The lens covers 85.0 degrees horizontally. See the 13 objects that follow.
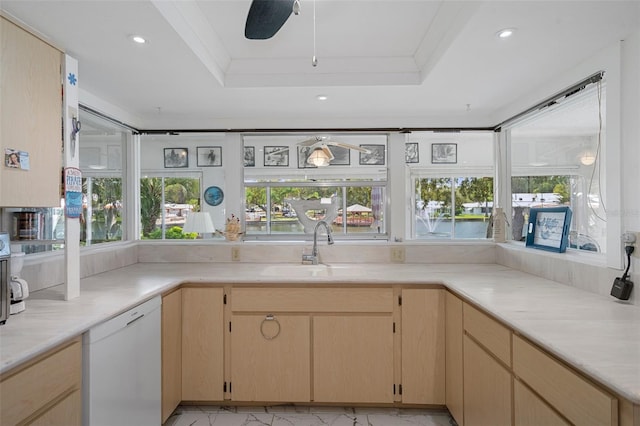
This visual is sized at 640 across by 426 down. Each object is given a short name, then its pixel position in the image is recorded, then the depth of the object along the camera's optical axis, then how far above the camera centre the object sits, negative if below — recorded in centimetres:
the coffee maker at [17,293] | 144 -34
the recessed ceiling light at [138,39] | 157 +79
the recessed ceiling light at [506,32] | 150 +78
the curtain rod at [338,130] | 283 +68
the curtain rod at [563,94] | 176 +67
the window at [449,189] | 432 +31
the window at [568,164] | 187 +31
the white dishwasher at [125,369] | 138 -71
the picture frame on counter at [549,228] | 204 -10
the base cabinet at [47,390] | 103 -58
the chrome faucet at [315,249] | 271 -29
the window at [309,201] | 300 +10
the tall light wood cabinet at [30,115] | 135 +41
